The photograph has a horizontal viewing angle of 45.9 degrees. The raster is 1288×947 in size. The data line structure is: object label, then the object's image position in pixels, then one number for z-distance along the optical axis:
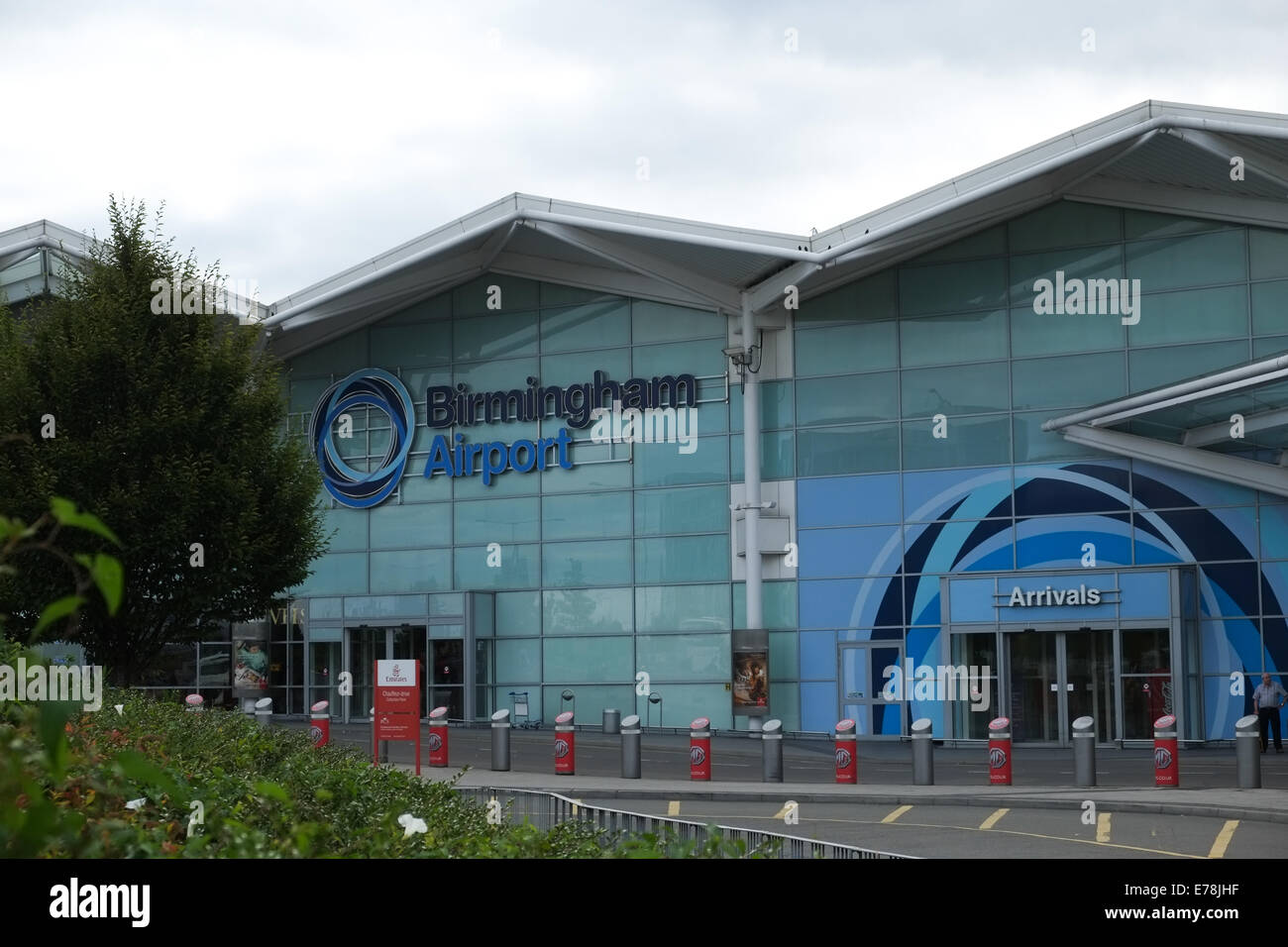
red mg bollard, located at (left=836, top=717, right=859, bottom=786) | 21.05
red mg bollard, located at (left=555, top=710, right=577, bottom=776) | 22.77
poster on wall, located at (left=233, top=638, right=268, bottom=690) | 37.28
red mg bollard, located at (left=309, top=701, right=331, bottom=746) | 24.51
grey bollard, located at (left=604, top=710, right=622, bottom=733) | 31.37
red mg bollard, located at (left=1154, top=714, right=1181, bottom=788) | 19.19
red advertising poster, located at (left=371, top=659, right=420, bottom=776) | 21.22
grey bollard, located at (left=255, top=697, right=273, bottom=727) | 25.58
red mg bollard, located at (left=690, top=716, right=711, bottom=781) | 21.80
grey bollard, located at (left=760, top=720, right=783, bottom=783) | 21.50
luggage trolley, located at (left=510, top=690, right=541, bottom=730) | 34.28
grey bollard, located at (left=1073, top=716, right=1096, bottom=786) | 19.67
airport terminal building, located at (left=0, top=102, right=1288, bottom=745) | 28.17
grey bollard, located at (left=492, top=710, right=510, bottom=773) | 23.25
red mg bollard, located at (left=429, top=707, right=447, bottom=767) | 24.31
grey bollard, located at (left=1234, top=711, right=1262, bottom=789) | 18.70
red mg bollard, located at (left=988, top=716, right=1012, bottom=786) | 19.88
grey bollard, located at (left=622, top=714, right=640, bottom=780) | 21.80
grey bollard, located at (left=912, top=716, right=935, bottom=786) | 20.44
